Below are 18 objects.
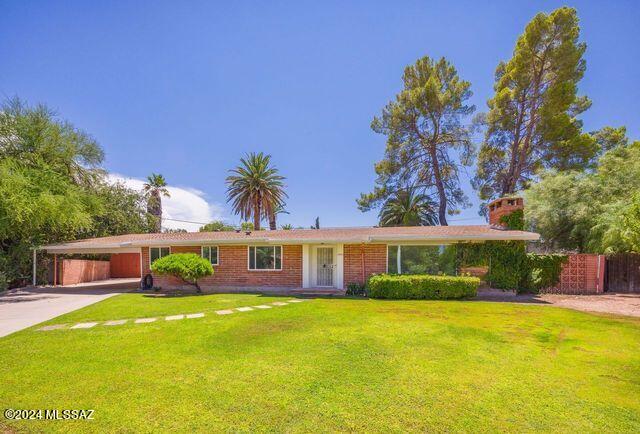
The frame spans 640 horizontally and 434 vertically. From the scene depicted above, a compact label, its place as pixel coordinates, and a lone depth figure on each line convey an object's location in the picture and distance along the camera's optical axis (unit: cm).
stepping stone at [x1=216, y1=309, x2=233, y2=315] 949
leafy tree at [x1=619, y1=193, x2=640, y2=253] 1154
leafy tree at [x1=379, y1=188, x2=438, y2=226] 2527
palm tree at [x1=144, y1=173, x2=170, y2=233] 3075
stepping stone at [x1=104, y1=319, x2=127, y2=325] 824
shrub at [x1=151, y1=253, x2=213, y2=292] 1379
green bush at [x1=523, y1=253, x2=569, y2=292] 1416
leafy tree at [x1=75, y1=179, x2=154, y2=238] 2247
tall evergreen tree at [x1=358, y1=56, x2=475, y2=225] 2481
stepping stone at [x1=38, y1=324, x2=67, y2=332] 772
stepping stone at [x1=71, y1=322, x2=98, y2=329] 790
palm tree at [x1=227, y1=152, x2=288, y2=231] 2812
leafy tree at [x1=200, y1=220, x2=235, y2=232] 4291
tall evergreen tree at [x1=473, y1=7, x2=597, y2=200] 2077
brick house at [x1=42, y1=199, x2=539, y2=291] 1437
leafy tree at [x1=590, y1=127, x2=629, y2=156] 2219
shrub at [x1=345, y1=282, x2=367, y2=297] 1391
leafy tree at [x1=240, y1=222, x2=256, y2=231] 4111
